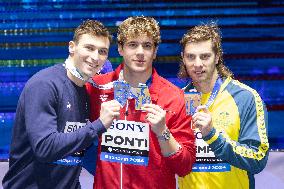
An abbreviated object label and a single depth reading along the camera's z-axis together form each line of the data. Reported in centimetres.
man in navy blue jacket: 235
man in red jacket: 252
